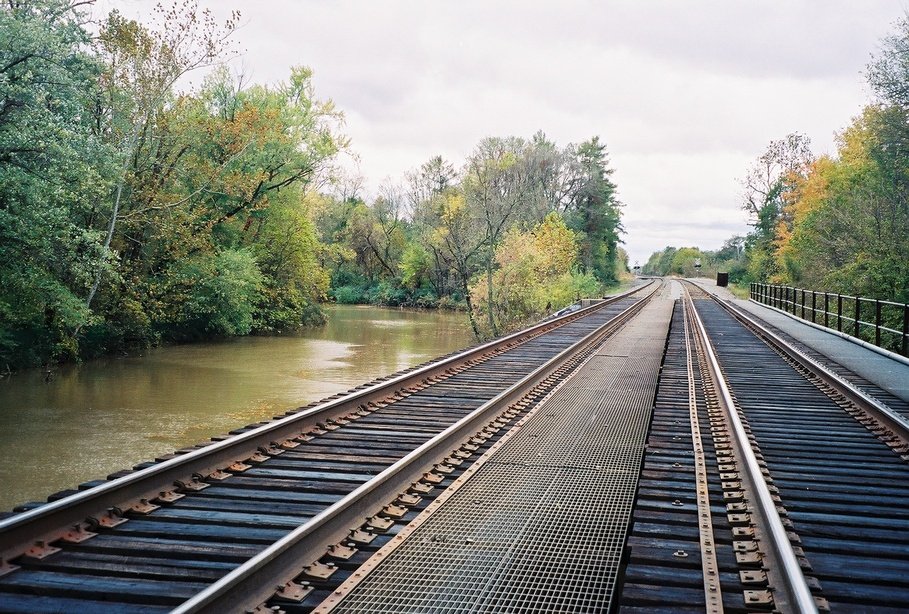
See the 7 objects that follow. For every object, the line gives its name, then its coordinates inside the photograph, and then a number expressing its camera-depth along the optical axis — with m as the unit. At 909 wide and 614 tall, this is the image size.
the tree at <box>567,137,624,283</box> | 72.38
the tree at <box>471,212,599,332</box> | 36.94
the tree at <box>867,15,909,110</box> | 28.56
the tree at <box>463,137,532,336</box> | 37.53
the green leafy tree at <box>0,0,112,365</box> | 14.98
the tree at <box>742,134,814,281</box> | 62.91
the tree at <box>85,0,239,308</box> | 22.69
